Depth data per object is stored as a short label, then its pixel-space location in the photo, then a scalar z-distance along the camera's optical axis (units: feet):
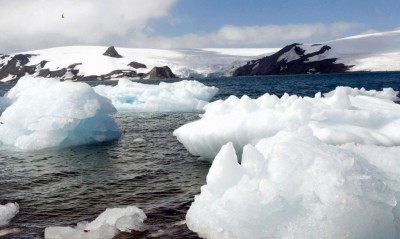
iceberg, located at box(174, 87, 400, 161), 38.58
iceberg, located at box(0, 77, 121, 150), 61.93
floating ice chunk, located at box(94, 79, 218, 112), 119.85
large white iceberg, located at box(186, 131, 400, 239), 20.34
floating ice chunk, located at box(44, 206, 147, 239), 25.95
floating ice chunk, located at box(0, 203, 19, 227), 30.20
